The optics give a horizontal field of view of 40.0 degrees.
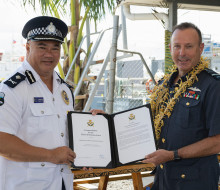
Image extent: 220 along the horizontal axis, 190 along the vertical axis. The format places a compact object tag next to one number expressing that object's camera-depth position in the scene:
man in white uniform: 1.61
